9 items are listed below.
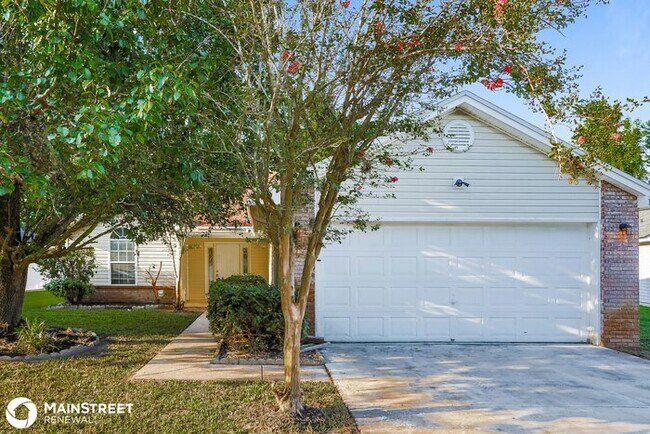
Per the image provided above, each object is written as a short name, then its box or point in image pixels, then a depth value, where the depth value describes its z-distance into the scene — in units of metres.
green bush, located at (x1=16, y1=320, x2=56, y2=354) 7.84
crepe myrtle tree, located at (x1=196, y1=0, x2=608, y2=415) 4.70
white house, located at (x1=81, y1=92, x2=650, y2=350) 9.35
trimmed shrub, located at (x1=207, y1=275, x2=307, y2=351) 7.99
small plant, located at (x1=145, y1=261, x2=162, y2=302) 16.11
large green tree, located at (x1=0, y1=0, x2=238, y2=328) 4.14
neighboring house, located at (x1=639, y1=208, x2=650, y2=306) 19.30
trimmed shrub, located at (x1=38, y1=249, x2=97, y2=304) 15.03
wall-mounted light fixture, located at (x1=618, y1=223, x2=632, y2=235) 9.31
